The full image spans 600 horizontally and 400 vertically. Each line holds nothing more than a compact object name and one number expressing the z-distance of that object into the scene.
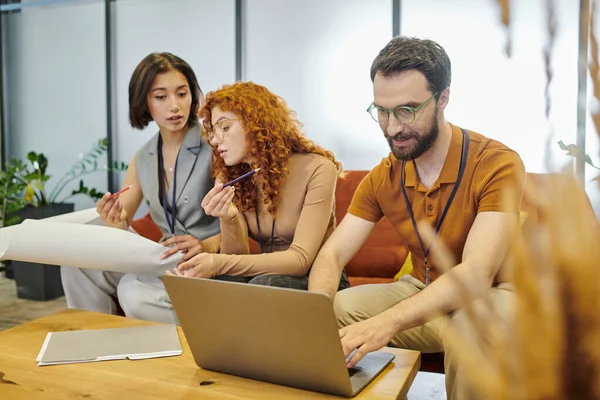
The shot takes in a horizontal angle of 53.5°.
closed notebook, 1.39
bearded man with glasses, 1.49
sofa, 2.53
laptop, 1.05
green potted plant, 3.62
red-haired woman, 1.91
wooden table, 1.17
